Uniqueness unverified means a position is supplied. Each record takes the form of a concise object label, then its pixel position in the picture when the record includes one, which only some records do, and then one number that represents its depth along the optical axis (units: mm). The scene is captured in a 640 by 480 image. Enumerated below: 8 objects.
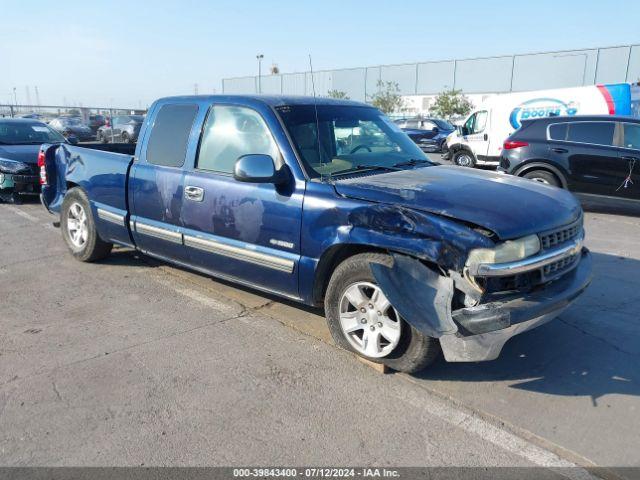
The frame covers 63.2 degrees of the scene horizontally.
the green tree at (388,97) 47544
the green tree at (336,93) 48188
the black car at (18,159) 9719
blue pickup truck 3090
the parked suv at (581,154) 8789
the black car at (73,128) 25344
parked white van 15664
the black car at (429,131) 23858
